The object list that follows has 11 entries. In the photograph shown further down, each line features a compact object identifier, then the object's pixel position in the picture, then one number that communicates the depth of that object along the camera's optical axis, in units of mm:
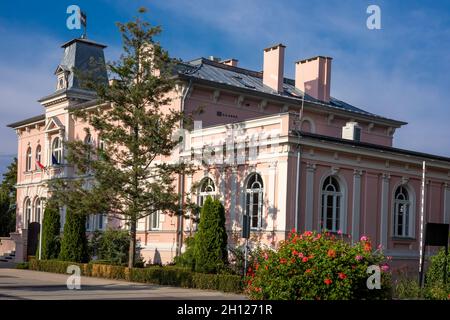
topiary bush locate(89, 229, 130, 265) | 29945
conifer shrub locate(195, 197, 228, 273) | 24234
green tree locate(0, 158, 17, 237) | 50219
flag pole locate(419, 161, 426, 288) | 18131
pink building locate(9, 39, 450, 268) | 26469
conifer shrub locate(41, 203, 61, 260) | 34656
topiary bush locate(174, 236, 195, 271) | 25375
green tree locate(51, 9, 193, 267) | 25891
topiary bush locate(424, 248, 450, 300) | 17062
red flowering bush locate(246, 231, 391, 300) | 12766
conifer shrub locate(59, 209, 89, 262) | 32156
